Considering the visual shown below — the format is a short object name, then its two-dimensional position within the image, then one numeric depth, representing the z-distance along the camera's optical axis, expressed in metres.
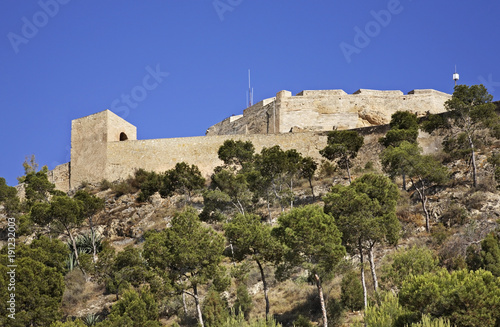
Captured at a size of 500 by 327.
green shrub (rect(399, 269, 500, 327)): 11.38
